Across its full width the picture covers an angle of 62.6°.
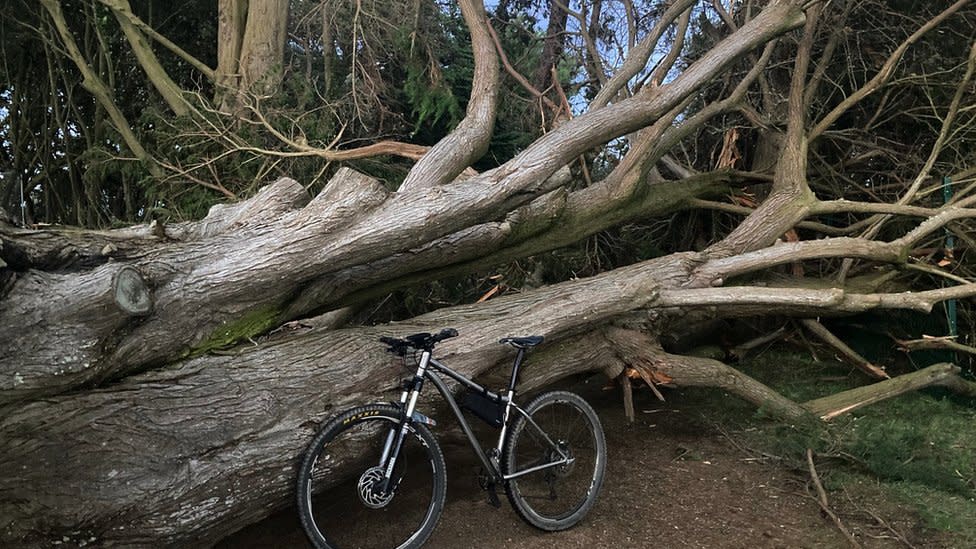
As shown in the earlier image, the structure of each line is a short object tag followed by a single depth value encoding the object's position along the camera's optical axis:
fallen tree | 3.11
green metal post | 6.77
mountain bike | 3.56
